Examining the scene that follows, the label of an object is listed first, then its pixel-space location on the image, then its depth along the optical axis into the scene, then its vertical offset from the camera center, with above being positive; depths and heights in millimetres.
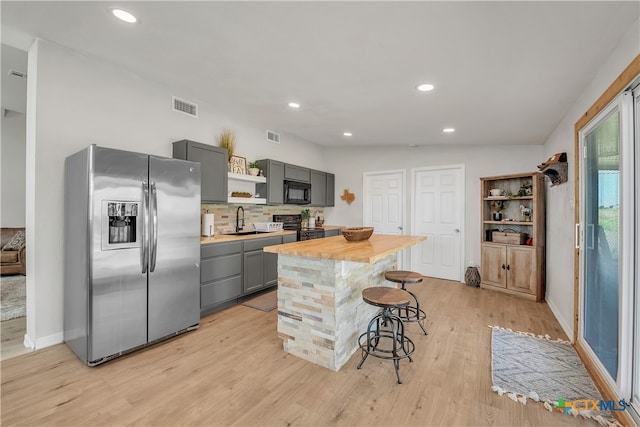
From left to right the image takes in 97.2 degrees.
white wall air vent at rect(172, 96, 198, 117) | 3568 +1394
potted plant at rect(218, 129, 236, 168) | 4125 +1066
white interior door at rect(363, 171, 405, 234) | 5711 +292
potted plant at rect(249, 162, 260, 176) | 4492 +740
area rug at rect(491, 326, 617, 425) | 1884 -1242
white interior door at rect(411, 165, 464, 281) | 5152 -87
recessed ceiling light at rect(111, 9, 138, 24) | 1988 +1426
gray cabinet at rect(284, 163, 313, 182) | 5055 +778
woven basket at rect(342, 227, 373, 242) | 2854 -194
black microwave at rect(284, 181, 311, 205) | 5068 +415
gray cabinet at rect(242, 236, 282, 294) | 3848 -740
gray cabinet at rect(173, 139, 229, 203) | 3441 +670
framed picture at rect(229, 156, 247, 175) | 4158 +750
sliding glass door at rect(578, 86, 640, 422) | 1744 -206
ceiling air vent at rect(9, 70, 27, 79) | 3265 +1639
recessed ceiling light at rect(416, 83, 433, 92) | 2695 +1245
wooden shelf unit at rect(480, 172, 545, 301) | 4070 -360
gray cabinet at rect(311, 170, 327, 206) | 5773 +561
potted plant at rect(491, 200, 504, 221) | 4676 +132
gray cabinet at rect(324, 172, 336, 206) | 6227 +546
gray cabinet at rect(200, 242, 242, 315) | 3273 -736
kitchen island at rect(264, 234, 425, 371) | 2258 -713
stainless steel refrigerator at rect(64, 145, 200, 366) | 2287 -332
